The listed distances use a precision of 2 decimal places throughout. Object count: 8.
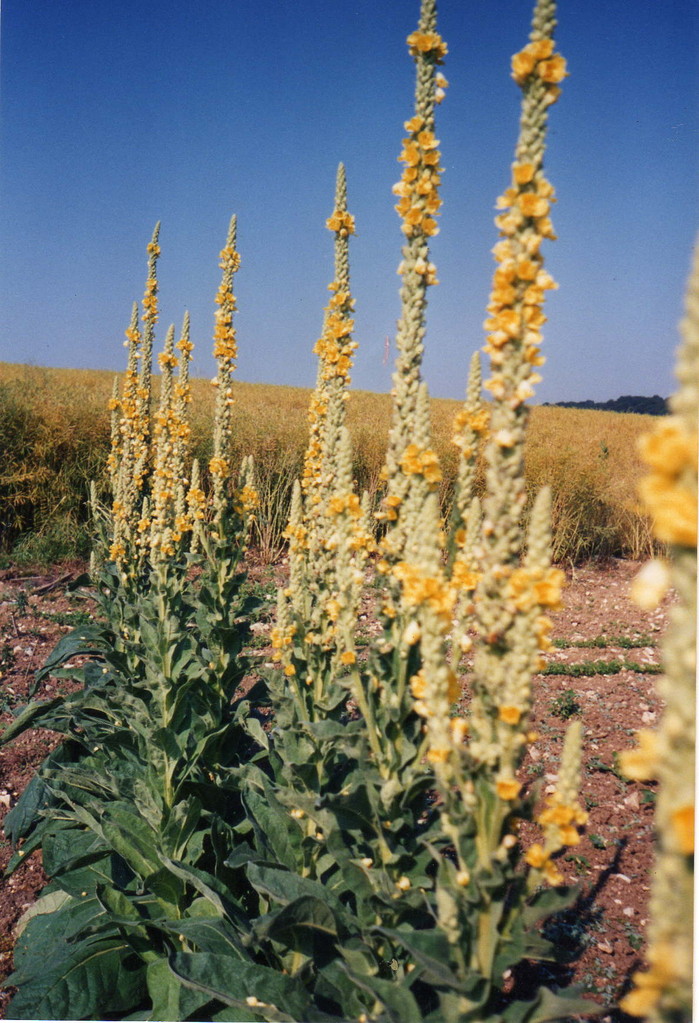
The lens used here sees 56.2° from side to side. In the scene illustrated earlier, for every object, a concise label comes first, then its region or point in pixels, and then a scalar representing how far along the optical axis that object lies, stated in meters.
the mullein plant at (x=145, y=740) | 2.53
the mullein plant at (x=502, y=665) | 1.28
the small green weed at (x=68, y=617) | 6.91
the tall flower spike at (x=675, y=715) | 0.85
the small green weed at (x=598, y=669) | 6.19
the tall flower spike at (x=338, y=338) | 2.39
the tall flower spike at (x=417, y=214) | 1.79
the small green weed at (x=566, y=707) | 5.19
